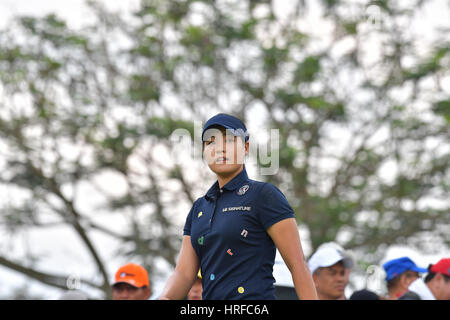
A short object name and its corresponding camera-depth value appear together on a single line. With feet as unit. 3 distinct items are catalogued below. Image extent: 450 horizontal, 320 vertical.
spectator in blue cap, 34.06
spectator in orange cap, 35.68
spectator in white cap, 33.06
